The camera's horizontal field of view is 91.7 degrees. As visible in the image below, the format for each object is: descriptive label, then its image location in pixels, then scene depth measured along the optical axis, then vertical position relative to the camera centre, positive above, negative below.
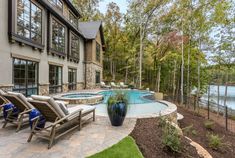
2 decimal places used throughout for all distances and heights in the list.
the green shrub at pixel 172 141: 2.72 -1.52
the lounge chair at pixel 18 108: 3.06 -0.86
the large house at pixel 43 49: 4.96 +1.79
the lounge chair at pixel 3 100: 3.57 -0.72
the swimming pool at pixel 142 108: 4.47 -1.42
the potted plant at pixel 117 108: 3.39 -0.91
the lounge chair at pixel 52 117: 2.57 -0.96
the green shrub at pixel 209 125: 5.55 -2.29
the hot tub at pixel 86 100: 5.88 -1.19
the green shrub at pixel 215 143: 3.82 -2.17
